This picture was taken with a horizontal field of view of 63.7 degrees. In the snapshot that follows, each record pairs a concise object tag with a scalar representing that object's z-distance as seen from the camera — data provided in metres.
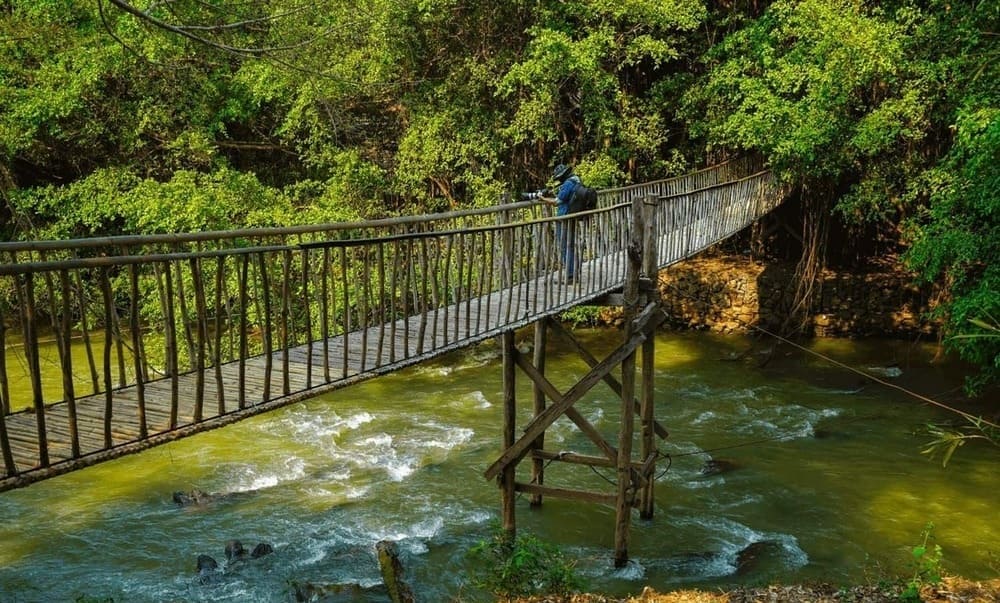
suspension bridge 4.48
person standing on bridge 8.34
